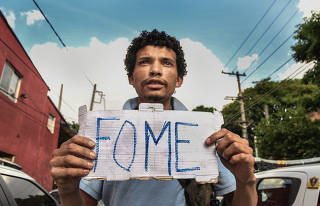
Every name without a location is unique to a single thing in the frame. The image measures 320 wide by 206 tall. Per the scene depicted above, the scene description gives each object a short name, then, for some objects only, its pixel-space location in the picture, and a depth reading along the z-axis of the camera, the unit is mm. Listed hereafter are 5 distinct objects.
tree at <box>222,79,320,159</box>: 9922
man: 1050
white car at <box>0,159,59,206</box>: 1951
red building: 10141
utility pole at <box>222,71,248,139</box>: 20322
